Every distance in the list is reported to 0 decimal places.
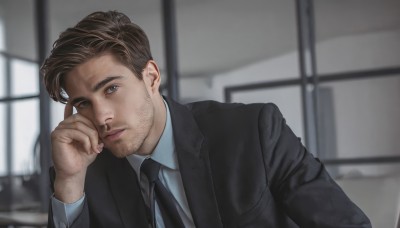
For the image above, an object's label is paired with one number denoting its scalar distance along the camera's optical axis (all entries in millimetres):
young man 1446
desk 3897
